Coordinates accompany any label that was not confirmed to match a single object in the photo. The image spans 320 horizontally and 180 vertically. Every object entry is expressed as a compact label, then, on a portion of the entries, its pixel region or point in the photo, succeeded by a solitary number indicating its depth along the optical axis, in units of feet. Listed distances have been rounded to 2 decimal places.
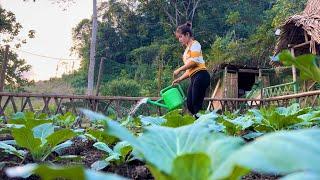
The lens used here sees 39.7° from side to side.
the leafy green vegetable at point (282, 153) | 1.41
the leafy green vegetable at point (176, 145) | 2.17
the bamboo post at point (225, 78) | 47.53
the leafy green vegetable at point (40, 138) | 5.45
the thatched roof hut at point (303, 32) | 38.23
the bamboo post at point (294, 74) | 42.88
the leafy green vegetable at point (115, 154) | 5.52
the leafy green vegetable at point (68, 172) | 1.58
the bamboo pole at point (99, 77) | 28.83
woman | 15.30
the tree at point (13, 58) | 47.21
